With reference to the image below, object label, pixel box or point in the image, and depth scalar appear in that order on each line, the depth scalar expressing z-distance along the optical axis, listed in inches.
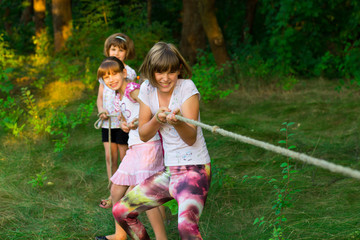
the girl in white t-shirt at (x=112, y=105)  157.3
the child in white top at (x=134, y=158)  119.5
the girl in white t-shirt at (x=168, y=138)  96.3
